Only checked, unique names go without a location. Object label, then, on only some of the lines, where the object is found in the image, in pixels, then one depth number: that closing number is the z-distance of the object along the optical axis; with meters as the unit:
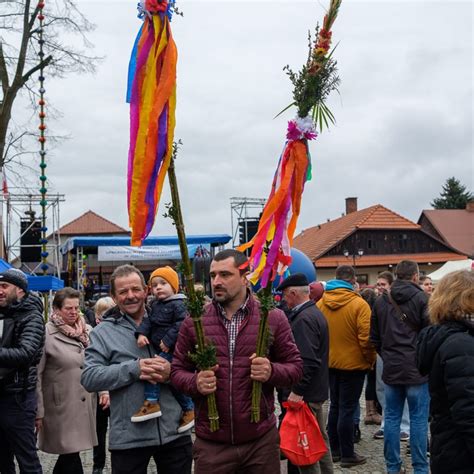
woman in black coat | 2.79
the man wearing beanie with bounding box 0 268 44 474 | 4.06
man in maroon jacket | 3.12
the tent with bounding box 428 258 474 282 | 17.48
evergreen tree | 60.41
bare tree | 15.66
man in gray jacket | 3.38
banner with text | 18.16
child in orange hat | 3.41
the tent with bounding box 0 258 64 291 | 10.23
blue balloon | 7.57
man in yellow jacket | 5.79
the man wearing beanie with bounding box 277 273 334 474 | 4.72
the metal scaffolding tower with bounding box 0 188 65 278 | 14.98
